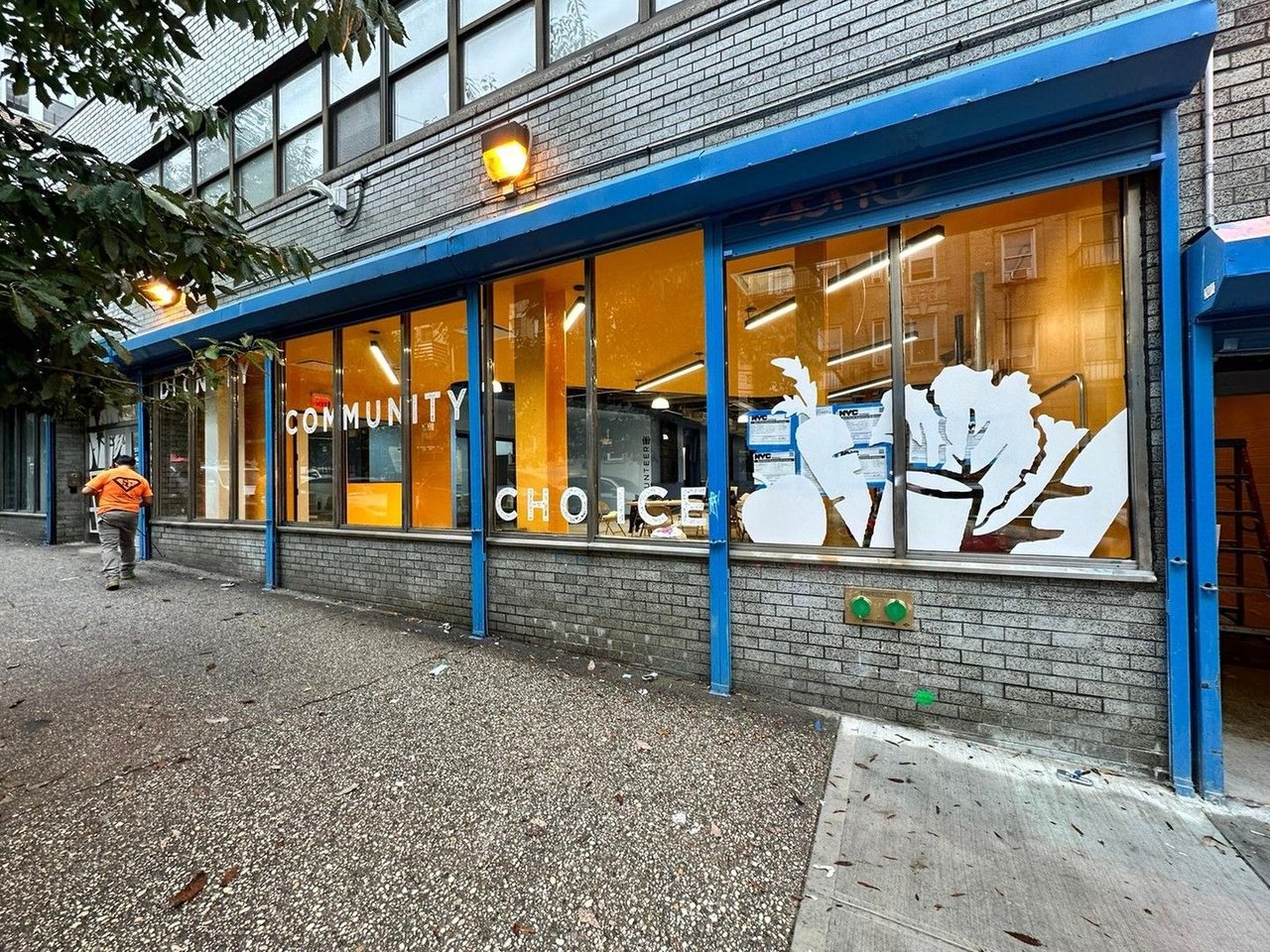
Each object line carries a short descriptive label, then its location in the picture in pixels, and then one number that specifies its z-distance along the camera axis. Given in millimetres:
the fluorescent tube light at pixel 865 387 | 3648
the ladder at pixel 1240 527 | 3928
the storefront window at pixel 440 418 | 5668
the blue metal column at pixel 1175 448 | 2814
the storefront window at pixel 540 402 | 4973
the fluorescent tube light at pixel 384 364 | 6182
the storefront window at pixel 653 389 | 4359
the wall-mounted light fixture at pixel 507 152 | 4707
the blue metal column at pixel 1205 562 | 2740
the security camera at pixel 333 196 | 6125
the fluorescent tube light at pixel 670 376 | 4397
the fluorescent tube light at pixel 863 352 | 3570
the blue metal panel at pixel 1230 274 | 2439
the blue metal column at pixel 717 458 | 3900
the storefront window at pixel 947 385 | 3168
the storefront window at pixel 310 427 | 6605
